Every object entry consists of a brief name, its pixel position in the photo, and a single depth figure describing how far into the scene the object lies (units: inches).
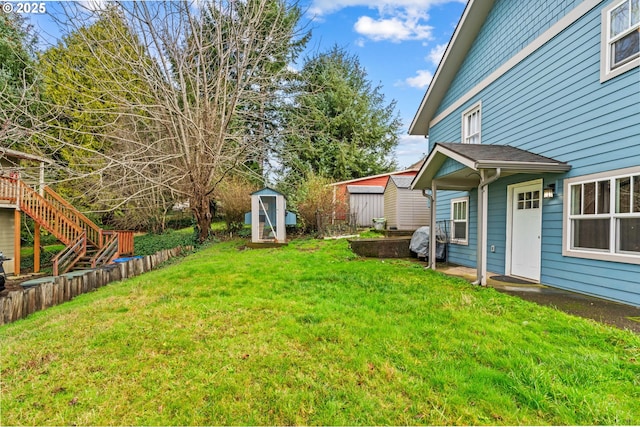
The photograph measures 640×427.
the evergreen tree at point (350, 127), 840.3
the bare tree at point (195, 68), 328.2
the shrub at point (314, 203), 500.4
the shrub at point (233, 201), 566.6
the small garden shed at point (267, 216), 446.3
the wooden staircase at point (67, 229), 434.3
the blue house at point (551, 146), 169.8
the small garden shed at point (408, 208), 529.3
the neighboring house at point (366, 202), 688.4
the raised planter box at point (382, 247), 381.7
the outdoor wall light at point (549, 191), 215.3
